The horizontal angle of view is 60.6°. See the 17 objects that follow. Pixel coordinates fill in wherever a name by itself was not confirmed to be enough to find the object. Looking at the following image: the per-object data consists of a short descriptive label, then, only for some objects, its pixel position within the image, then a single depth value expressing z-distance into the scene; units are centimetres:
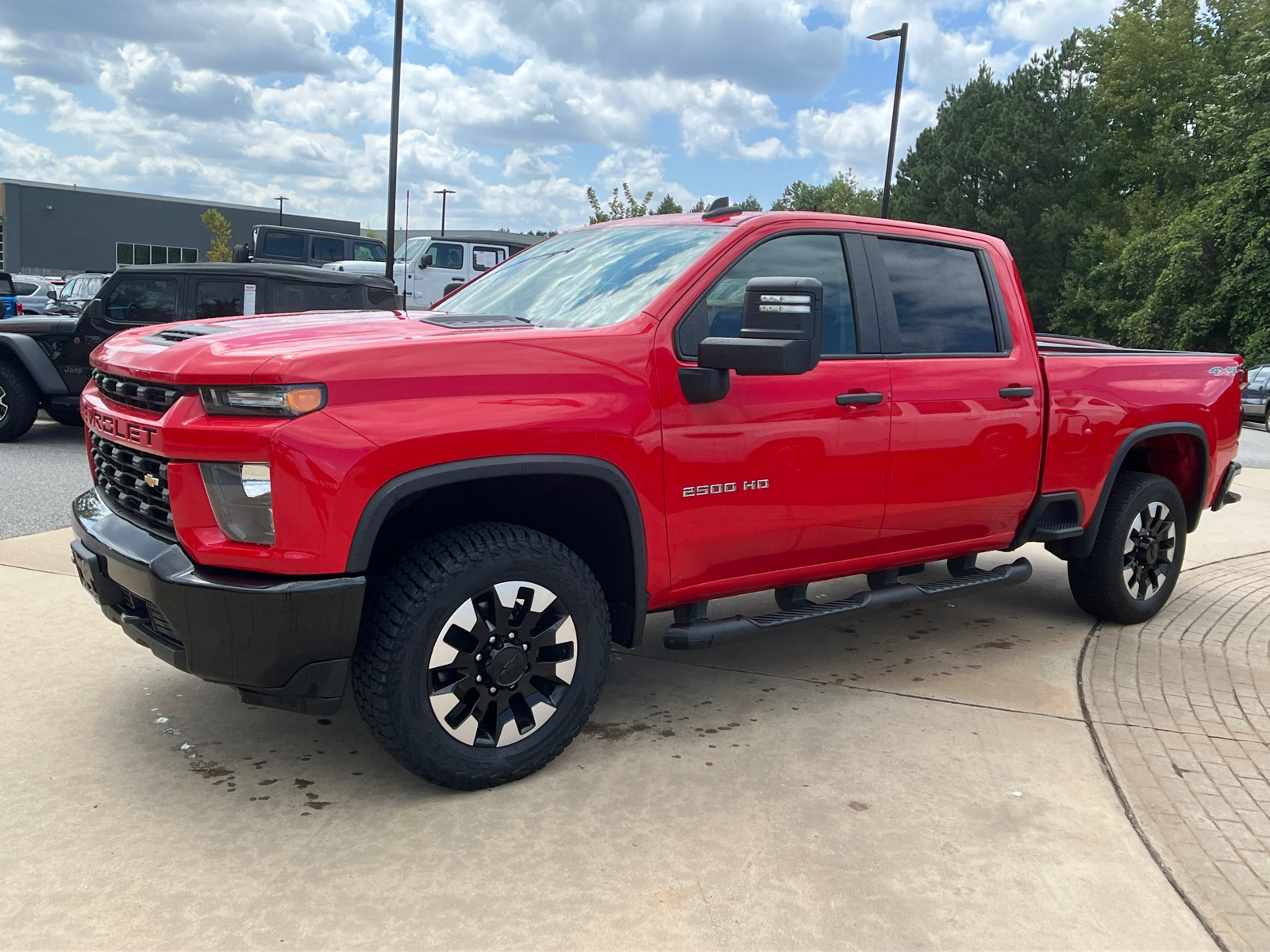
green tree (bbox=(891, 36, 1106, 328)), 4184
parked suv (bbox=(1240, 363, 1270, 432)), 2142
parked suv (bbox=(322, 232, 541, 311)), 2250
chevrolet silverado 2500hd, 301
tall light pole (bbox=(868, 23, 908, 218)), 2266
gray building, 6356
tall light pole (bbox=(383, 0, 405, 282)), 1875
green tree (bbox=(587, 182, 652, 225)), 3781
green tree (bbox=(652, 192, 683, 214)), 4662
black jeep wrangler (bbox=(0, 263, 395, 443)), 1015
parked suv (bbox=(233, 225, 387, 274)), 2083
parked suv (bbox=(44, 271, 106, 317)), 2269
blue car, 1983
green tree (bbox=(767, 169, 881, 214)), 6856
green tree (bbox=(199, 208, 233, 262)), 6269
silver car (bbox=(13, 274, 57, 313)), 2633
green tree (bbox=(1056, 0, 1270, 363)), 2900
